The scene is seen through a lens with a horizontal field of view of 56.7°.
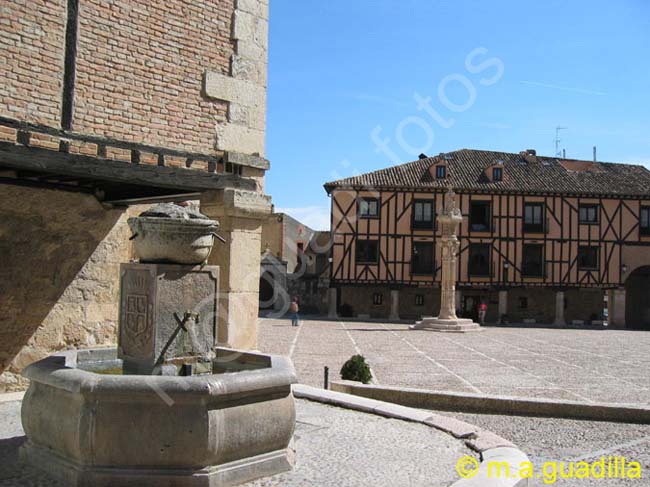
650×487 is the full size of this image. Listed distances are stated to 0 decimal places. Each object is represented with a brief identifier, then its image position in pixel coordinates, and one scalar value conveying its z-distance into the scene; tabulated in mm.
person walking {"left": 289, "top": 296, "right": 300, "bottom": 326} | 24258
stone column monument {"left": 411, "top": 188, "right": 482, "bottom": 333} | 23970
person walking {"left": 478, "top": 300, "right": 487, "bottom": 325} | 30062
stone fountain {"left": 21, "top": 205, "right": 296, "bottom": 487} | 3936
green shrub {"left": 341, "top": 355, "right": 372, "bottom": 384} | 9305
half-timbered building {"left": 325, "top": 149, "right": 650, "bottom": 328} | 31609
